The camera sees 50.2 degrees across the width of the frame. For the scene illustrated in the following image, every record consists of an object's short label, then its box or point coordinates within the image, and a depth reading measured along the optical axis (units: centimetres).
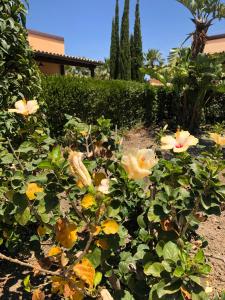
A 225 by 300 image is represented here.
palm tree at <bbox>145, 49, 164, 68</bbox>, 2381
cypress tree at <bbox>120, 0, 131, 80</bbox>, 1710
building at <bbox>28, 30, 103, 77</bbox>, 1114
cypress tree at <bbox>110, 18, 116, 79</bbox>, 1761
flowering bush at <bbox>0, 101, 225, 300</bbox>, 101
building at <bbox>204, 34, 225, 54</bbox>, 1508
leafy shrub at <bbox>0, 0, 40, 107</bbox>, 203
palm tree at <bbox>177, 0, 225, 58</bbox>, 719
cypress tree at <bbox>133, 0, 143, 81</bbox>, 1795
